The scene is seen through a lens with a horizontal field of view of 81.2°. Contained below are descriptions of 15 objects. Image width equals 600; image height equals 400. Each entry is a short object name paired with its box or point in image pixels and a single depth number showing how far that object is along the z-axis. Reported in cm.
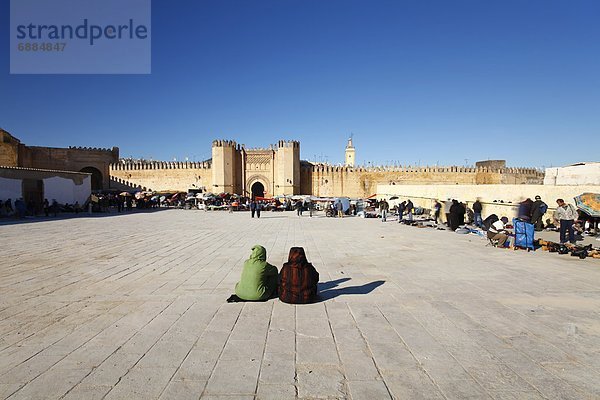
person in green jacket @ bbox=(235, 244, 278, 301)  379
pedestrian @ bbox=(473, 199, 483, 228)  1187
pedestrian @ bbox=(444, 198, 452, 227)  1425
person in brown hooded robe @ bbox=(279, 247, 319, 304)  370
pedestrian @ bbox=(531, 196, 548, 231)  934
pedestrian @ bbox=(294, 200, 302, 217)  1955
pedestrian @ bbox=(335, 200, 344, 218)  1894
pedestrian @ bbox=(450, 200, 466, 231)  1155
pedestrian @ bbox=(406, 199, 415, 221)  1432
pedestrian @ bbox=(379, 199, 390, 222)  1553
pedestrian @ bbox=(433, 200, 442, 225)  1441
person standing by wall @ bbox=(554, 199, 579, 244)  790
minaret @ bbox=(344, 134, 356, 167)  7438
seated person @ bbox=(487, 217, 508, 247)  782
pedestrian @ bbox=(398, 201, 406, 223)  1513
